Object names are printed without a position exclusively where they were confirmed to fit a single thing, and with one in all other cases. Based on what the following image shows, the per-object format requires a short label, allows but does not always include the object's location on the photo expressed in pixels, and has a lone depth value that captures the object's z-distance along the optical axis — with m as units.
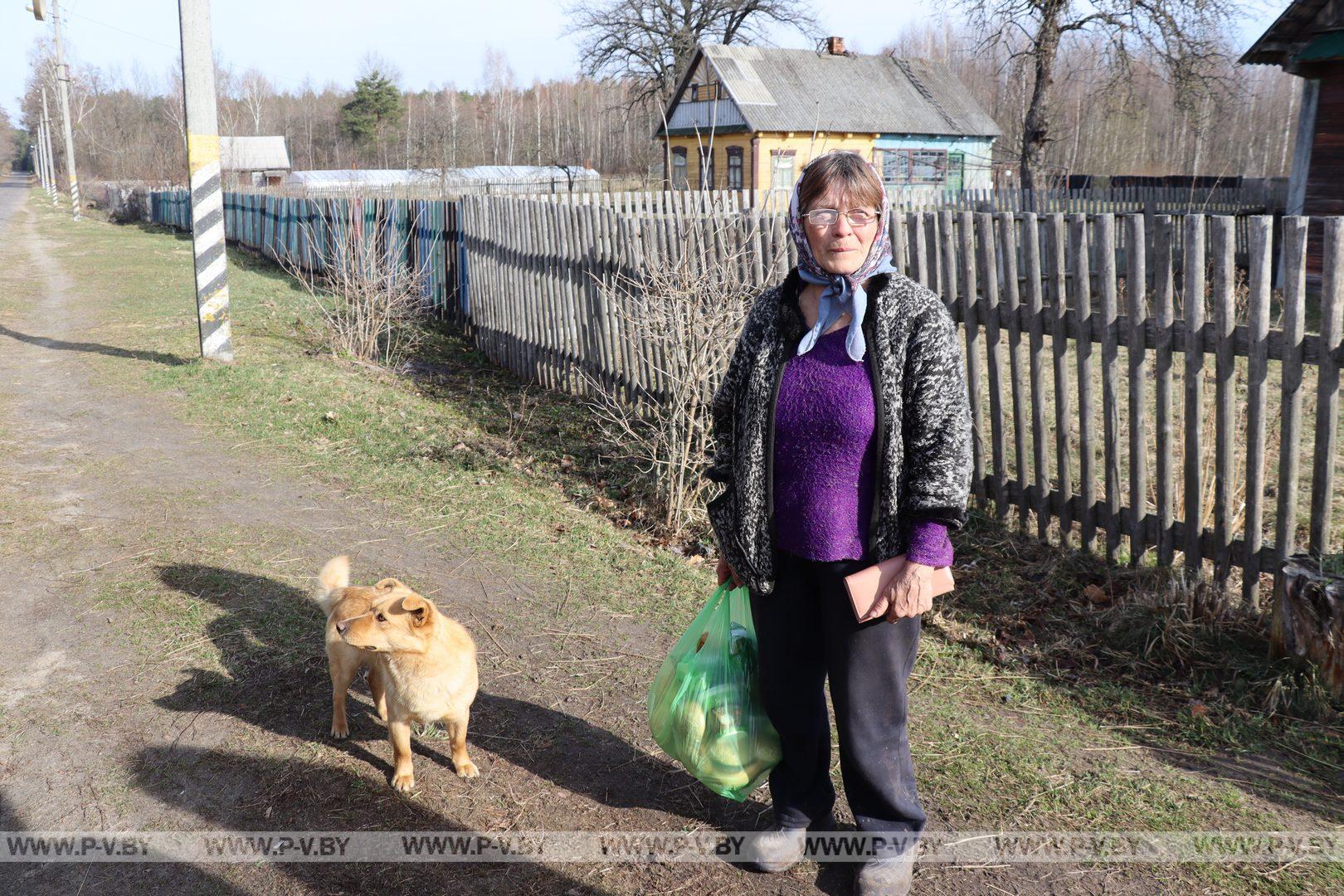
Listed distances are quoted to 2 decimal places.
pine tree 72.94
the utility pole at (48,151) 65.81
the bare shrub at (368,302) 10.30
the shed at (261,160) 63.66
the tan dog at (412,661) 2.79
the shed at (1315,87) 12.40
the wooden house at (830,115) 34.38
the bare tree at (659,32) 42.25
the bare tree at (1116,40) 24.69
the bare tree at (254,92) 79.88
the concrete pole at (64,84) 41.12
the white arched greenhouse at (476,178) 41.45
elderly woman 2.23
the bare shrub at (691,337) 5.67
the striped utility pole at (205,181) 8.96
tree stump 3.47
